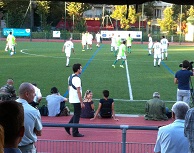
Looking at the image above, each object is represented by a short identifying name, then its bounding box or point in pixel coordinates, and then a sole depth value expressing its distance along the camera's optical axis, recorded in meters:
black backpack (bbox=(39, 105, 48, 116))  13.99
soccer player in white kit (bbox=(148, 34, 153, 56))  37.69
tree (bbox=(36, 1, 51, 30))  68.75
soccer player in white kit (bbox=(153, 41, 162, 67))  28.19
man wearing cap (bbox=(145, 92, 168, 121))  13.23
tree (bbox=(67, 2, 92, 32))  72.26
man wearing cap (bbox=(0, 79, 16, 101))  8.10
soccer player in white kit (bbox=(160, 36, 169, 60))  32.84
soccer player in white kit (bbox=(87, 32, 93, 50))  43.01
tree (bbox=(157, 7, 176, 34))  70.88
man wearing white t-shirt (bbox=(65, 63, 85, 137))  10.59
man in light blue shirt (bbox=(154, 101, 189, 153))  5.43
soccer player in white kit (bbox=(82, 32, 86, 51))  41.58
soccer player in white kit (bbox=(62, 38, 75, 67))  27.10
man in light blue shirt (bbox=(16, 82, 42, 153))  5.75
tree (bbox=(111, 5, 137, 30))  69.69
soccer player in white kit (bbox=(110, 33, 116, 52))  38.47
